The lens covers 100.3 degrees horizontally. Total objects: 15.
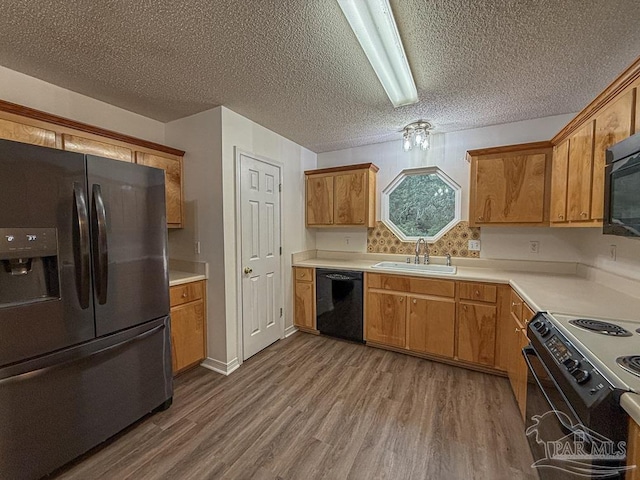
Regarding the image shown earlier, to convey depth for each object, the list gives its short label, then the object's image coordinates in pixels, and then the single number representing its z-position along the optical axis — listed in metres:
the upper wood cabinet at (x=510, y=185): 2.44
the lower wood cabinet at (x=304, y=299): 3.35
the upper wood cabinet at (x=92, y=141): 1.66
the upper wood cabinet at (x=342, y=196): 3.33
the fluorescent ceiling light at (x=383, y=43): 1.28
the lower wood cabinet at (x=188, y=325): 2.29
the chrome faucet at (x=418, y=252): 3.16
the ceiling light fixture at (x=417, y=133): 2.74
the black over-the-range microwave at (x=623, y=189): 1.19
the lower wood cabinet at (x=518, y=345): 1.73
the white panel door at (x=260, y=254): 2.69
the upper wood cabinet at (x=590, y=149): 1.40
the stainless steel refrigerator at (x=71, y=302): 1.29
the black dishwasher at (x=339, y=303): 3.05
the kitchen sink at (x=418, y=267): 2.81
